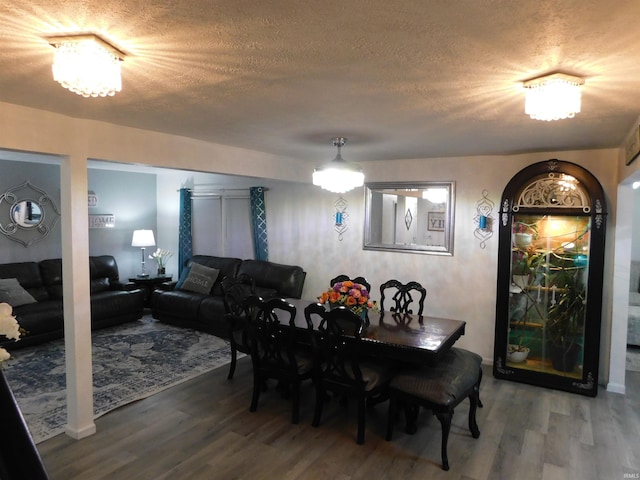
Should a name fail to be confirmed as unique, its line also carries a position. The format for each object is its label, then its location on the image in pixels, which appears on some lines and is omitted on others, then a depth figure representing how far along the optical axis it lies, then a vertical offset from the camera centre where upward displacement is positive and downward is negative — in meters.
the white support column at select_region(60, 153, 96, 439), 3.02 -0.55
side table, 6.88 -1.01
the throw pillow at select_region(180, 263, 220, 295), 6.30 -0.88
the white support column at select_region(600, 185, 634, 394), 3.98 -0.58
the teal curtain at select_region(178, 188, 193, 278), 7.27 -0.13
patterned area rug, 3.62 -1.56
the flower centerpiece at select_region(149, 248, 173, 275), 7.27 -0.65
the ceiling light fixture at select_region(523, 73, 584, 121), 1.96 +0.61
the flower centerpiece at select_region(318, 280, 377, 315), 3.57 -0.63
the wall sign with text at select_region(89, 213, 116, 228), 6.68 -0.03
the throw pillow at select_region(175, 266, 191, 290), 6.57 -0.88
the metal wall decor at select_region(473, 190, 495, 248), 4.68 +0.07
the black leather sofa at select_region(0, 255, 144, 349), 5.12 -1.08
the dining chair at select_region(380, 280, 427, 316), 4.21 -0.69
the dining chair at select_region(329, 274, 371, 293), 4.46 -0.60
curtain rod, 6.74 +0.51
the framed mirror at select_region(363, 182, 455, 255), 4.92 +0.08
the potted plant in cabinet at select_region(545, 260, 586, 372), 4.18 -0.92
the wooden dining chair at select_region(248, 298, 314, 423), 3.45 -1.12
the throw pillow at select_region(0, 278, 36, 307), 5.17 -0.93
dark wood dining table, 3.11 -0.88
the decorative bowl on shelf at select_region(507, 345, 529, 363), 4.42 -1.32
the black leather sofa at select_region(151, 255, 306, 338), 5.74 -1.06
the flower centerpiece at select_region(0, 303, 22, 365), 1.09 -0.28
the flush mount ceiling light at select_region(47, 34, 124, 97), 1.59 +0.59
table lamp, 6.98 -0.32
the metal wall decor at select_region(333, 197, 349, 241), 5.60 +0.09
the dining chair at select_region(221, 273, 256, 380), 3.80 -0.88
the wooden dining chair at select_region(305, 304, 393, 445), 3.13 -1.11
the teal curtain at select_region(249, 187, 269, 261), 6.39 +0.02
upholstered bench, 2.90 -1.17
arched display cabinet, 4.02 -0.51
